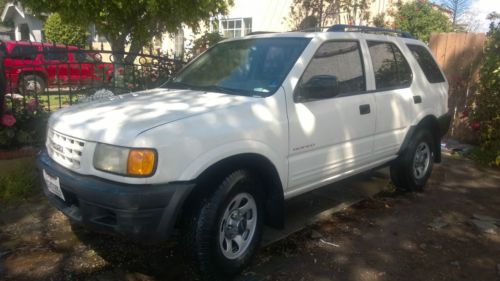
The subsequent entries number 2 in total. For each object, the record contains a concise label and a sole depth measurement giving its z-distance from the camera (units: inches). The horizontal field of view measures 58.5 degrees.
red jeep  203.5
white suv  109.1
